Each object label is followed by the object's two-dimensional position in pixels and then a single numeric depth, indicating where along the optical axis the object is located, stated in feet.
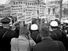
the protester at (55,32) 6.41
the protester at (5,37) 6.04
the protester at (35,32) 6.15
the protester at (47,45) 4.20
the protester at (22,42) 5.01
